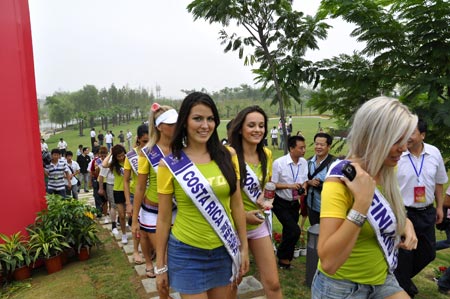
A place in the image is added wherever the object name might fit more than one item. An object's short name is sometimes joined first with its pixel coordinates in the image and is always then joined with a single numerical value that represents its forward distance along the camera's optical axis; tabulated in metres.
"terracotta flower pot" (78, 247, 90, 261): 5.20
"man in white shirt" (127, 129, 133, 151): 27.72
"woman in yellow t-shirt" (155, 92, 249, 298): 2.09
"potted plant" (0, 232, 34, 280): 4.42
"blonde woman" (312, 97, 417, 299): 1.43
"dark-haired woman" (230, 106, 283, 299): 2.78
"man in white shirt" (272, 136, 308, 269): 4.23
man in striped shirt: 7.50
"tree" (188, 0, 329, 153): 5.89
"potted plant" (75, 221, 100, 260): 5.14
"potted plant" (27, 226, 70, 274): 4.71
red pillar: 4.55
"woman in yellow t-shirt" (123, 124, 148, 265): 4.28
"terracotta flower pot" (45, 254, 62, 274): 4.77
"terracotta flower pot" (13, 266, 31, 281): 4.59
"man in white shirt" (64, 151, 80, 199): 8.95
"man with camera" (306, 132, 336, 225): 4.34
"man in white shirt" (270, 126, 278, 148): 22.95
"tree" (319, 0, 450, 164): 4.33
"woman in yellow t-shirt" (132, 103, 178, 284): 3.24
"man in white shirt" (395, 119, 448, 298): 3.33
